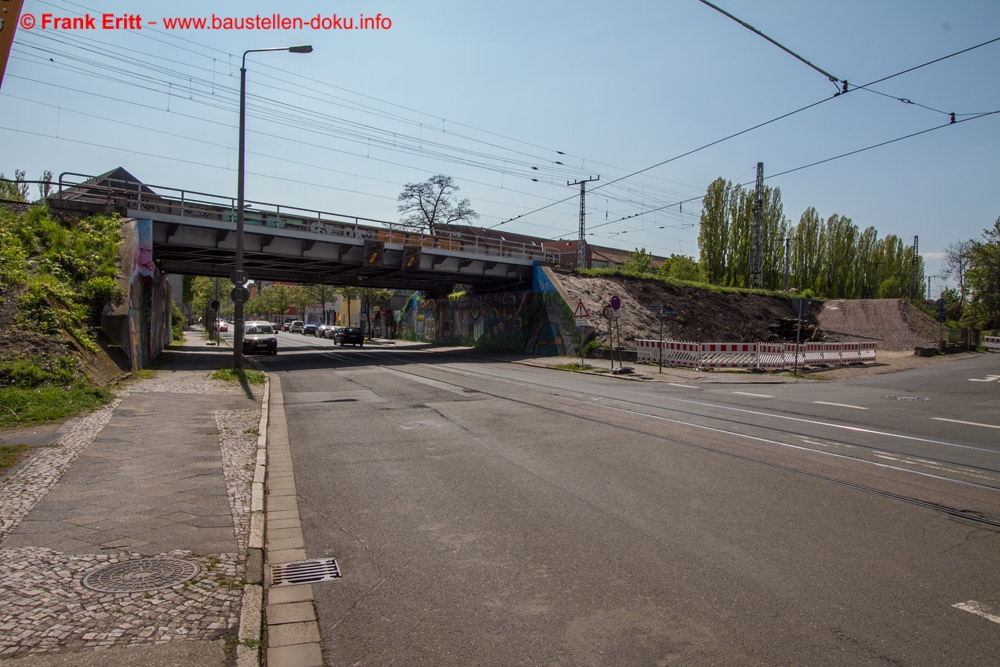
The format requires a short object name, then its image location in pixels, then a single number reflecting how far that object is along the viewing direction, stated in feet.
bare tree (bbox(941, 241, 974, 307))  202.08
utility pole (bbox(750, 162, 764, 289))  129.29
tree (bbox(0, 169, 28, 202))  84.79
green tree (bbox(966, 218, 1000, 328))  144.46
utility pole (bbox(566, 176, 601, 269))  119.55
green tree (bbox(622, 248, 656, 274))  166.61
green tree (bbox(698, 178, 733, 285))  173.47
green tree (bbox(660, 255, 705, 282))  177.10
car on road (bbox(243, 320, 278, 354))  108.68
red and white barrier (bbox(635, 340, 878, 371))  79.92
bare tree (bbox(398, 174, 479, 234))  191.93
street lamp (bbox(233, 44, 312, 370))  60.70
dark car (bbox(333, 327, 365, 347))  150.82
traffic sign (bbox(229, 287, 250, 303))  59.19
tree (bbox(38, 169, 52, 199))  70.99
